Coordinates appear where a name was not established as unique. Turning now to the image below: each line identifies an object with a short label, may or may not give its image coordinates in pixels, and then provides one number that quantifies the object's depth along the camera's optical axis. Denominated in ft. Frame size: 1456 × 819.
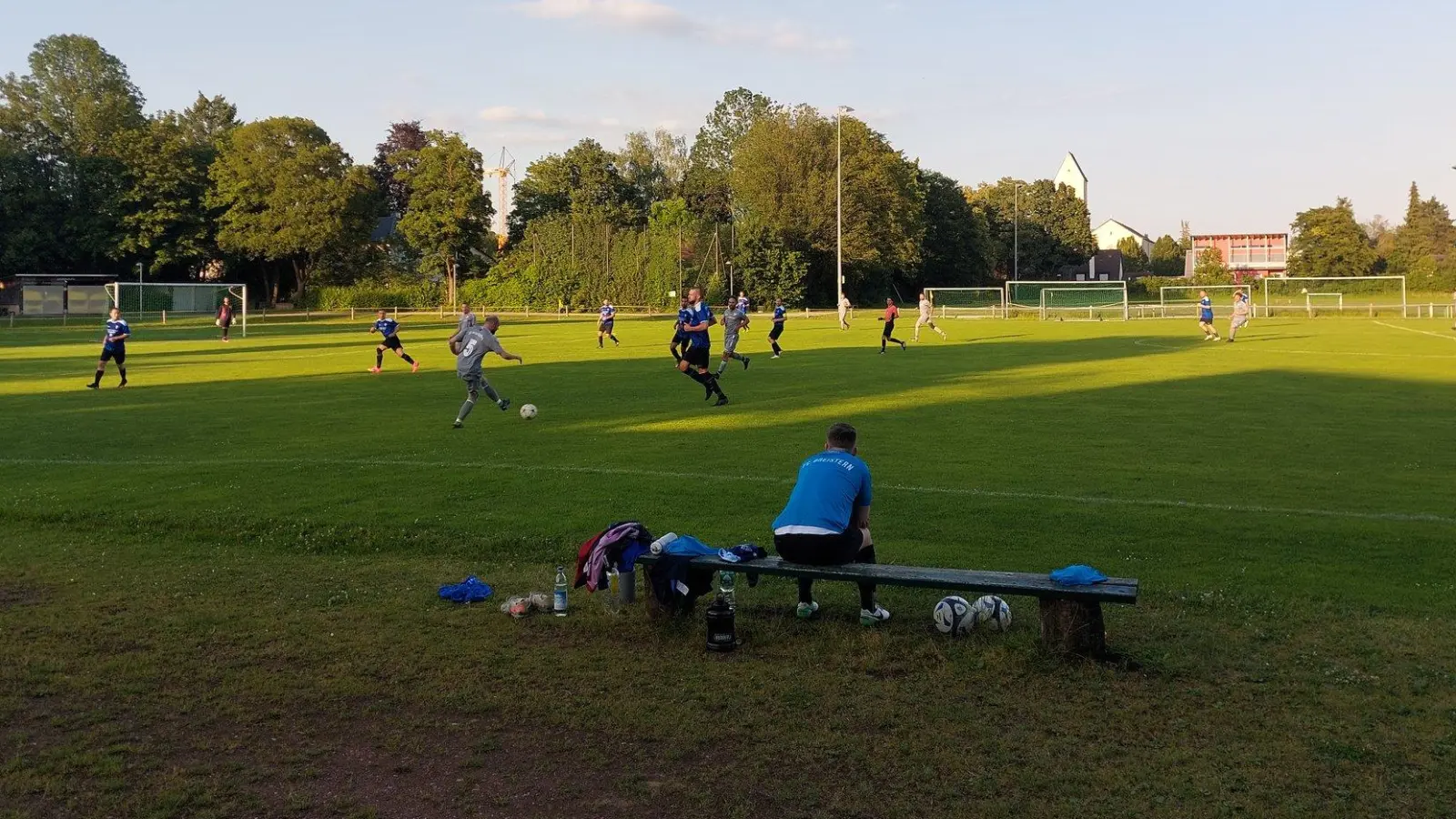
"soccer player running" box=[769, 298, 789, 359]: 113.80
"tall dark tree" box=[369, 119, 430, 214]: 356.38
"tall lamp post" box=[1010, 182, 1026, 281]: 353.26
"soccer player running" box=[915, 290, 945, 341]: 139.13
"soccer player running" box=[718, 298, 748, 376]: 93.60
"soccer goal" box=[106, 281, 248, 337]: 199.21
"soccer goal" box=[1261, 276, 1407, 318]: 208.54
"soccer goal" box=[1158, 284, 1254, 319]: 218.18
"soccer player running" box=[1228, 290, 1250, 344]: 134.41
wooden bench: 22.00
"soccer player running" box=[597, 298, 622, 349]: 132.46
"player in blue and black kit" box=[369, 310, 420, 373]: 98.63
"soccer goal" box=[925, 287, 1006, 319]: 229.45
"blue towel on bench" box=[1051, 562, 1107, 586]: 22.44
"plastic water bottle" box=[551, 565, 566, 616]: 26.45
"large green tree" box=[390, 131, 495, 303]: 282.97
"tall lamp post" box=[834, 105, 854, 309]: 236.59
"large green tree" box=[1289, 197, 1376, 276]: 302.86
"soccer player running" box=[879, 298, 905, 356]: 116.57
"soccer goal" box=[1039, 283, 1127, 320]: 216.13
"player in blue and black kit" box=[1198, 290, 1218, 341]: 133.49
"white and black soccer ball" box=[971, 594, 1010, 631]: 24.32
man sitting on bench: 24.10
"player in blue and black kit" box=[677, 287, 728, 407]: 68.54
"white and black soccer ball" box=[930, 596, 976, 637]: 24.08
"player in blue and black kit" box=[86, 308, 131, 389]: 81.56
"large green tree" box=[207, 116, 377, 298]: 258.16
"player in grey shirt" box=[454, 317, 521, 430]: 58.90
